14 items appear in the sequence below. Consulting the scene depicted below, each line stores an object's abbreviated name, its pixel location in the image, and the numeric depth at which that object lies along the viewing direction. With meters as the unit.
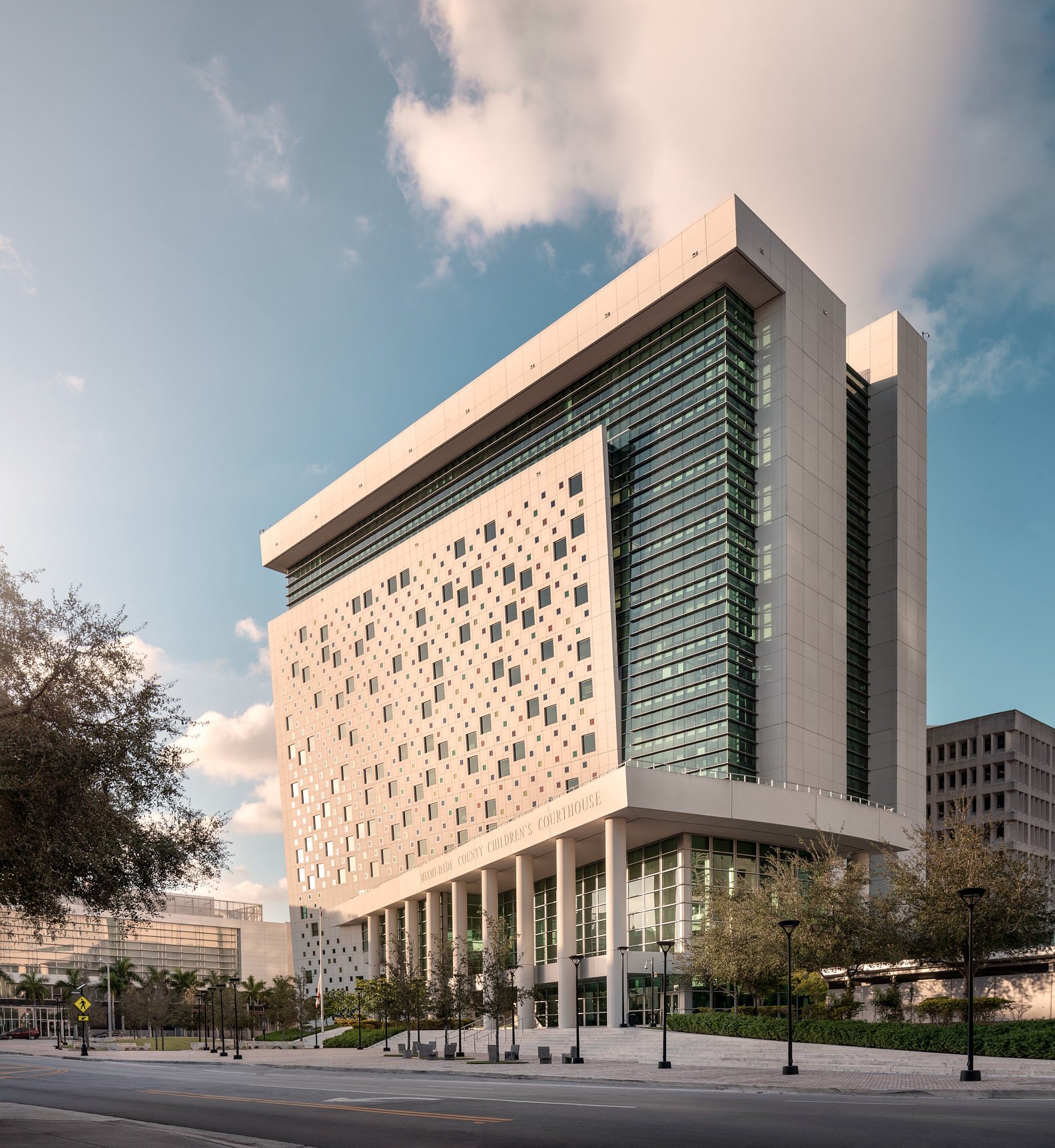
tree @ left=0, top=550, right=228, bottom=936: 17.72
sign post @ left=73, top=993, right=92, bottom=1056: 66.88
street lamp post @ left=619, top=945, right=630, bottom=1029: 55.81
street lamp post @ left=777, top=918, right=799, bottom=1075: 30.69
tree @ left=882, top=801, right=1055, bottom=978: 40.06
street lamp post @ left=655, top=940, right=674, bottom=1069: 41.86
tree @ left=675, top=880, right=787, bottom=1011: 46.62
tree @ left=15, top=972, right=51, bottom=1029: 125.64
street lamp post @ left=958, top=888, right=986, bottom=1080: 26.67
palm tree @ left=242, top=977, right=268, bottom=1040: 120.91
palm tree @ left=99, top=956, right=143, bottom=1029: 125.69
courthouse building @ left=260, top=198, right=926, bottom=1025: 63.75
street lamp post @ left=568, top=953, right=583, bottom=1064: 41.44
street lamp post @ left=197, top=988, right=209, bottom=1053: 79.34
